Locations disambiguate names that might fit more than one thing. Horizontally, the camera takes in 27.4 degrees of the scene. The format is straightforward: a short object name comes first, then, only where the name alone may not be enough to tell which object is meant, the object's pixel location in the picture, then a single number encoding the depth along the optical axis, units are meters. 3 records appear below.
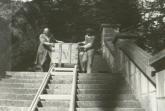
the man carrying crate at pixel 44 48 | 12.26
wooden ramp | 7.75
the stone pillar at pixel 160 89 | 5.94
